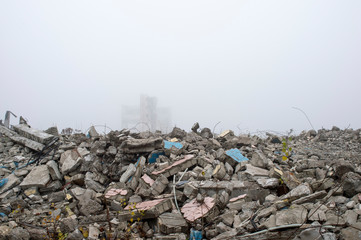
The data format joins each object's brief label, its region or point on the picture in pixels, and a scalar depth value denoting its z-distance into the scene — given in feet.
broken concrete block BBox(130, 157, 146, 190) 15.30
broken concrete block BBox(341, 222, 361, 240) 7.05
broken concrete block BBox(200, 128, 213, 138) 24.27
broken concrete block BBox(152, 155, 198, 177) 15.03
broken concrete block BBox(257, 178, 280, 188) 12.21
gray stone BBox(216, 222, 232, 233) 9.67
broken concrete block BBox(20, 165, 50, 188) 17.01
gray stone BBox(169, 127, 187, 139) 22.93
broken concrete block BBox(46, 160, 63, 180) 17.81
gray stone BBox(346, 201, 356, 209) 8.64
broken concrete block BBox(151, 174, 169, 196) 13.89
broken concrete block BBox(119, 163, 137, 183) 16.20
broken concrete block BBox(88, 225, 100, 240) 11.57
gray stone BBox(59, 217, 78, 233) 12.19
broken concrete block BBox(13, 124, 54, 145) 21.52
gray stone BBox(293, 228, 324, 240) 7.55
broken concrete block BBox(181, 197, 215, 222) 11.06
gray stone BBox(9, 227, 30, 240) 11.85
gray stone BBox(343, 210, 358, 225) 7.64
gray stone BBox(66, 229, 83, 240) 11.39
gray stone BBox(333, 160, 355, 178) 11.05
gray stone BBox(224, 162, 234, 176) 14.89
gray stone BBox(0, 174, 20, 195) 17.05
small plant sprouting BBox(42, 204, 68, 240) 11.18
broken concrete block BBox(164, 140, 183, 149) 18.15
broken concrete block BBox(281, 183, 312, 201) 10.05
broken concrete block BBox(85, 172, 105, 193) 16.37
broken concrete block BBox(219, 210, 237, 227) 10.22
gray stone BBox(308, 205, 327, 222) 8.12
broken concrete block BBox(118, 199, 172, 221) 11.71
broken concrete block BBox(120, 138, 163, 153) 17.95
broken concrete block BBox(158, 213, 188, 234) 10.82
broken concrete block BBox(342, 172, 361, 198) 9.60
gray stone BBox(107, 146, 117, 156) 18.80
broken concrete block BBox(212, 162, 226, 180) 14.23
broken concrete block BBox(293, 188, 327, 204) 9.65
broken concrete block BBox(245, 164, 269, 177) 13.85
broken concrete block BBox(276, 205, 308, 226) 8.35
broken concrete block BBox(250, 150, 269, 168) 15.03
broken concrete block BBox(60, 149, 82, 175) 18.25
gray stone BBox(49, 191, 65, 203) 16.08
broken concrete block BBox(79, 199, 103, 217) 14.03
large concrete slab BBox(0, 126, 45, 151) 21.21
